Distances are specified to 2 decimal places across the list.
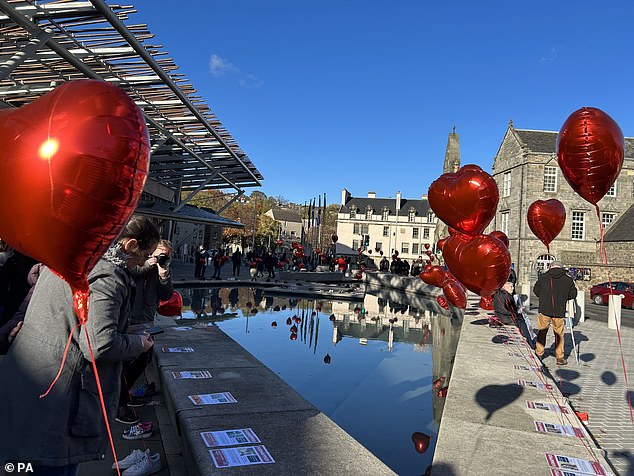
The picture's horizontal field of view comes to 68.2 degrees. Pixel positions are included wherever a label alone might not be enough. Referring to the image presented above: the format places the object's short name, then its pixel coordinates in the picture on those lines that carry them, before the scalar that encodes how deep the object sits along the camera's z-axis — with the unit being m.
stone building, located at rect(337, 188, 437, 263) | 71.44
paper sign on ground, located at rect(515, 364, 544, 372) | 6.77
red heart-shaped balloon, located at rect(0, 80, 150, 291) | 1.81
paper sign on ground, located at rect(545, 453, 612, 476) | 3.50
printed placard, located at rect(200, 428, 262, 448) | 3.34
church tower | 67.00
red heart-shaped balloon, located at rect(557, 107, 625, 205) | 4.91
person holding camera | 4.58
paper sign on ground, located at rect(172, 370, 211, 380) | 4.99
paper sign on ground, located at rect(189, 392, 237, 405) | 4.22
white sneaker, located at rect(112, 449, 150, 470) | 3.50
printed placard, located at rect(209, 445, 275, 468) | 3.04
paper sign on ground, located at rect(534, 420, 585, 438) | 4.29
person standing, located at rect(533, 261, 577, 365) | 8.24
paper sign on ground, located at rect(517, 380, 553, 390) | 5.87
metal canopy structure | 8.09
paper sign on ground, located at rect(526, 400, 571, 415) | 4.95
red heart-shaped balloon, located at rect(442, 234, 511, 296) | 5.18
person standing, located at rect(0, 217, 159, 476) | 1.98
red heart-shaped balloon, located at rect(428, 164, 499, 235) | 5.67
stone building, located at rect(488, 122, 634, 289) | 38.06
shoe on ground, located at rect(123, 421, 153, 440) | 4.11
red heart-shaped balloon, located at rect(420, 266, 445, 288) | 13.55
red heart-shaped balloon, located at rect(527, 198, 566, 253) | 7.73
